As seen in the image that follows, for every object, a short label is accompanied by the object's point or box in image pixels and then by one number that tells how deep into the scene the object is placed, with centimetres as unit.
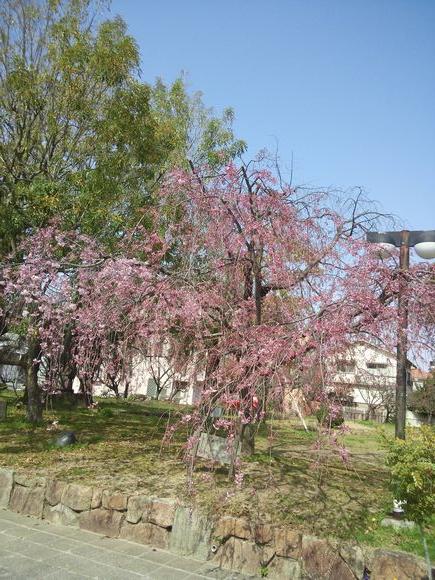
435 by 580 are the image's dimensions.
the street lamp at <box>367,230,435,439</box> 602
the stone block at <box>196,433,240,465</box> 651
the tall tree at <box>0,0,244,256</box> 975
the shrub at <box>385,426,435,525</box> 408
